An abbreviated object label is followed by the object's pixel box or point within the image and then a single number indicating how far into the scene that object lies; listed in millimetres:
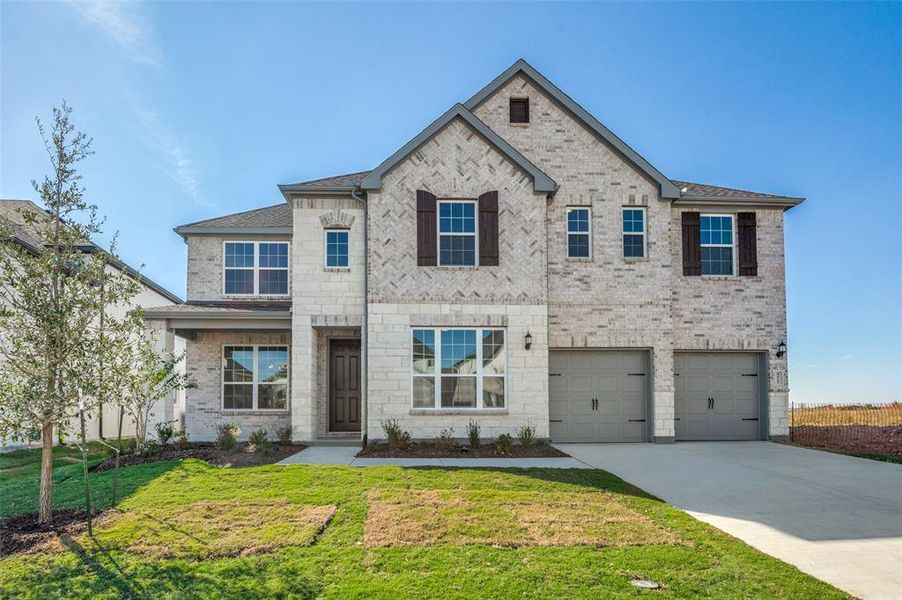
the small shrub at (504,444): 12695
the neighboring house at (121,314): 14684
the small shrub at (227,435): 13375
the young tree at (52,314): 6996
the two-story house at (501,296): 13750
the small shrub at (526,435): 13241
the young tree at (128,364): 7297
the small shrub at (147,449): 12758
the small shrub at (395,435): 12930
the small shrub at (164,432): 14031
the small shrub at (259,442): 12578
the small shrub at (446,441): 12807
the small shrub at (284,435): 13917
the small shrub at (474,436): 13102
